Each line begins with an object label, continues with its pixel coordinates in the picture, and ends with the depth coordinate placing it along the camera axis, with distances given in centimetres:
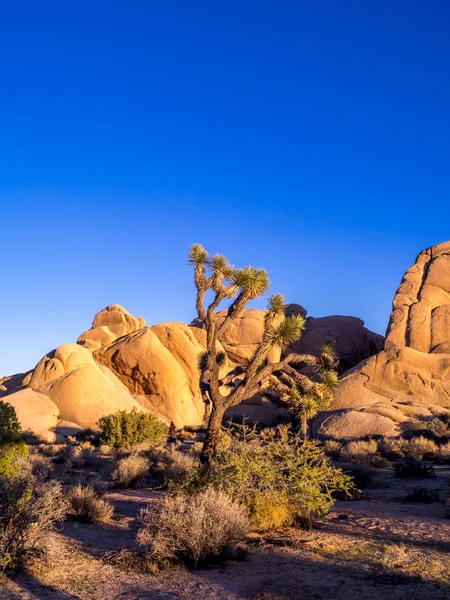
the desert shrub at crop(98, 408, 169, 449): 2479
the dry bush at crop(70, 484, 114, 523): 1023
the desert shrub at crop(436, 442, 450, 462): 1940
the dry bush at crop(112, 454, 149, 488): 1480
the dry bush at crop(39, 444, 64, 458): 2244
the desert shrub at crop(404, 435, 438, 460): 2045
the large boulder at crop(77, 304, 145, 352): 4453
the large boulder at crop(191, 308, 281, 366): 4956
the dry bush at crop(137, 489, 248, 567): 723
